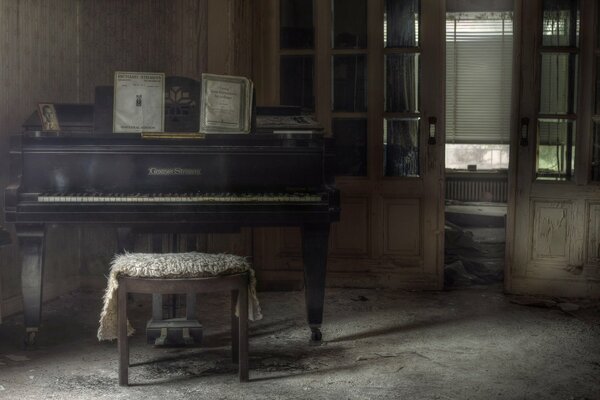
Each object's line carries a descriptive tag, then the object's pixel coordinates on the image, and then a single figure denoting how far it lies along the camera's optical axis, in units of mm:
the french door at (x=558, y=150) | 5094
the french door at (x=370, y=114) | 5375
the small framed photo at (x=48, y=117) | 4043
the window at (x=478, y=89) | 11508
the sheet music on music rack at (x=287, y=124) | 4047
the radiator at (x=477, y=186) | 10992
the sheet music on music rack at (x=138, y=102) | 3979
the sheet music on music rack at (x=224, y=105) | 3998
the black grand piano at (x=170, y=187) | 3748
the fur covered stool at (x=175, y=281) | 3295
